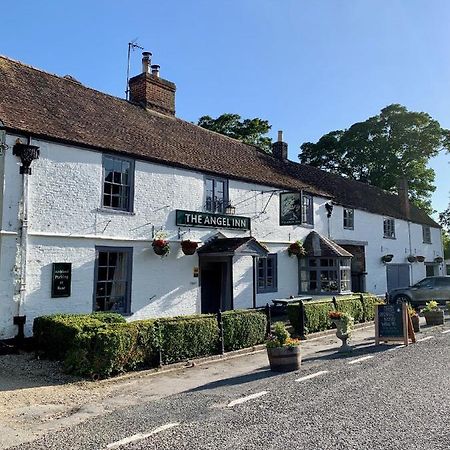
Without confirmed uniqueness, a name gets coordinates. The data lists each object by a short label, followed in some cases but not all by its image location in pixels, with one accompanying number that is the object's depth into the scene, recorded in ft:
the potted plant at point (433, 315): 55.37
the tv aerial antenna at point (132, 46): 67.87
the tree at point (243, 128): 135.95
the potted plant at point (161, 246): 46.24
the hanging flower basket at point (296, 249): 65.41
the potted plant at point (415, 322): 49.84
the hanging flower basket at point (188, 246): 49.37
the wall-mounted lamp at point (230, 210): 56.70
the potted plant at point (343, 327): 38.75
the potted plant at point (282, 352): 32.01
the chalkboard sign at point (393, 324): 41.39
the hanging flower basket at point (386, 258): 90.68
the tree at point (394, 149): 138.00
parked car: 75.05
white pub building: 38.29
